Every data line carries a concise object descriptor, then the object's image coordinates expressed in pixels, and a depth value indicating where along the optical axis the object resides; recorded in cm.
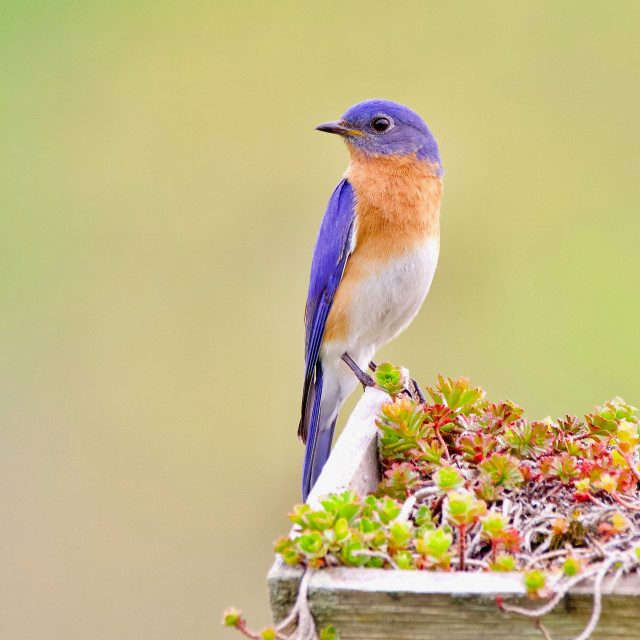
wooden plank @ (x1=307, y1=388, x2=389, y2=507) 477
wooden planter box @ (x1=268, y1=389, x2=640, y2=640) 422
